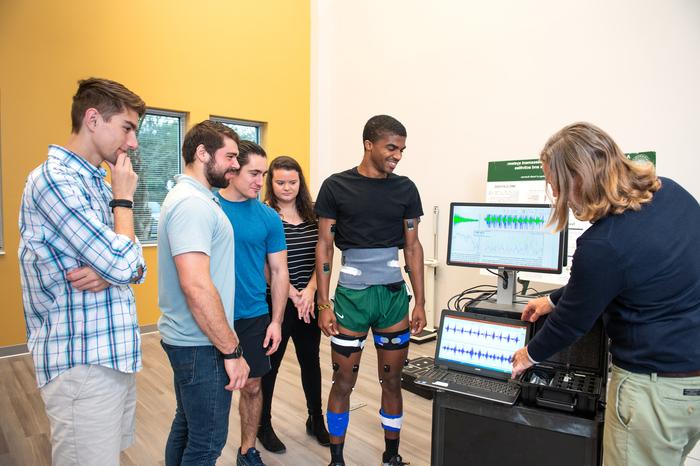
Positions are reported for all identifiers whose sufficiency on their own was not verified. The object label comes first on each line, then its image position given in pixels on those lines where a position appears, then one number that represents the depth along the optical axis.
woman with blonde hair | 1.20
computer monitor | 1.84
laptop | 1.70
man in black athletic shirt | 2.09
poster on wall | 3.25
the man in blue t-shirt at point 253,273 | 1.97
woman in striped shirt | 2.39
